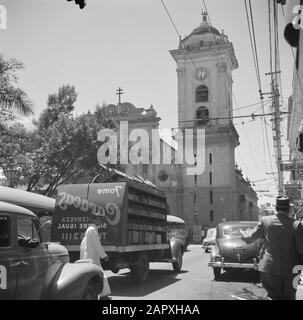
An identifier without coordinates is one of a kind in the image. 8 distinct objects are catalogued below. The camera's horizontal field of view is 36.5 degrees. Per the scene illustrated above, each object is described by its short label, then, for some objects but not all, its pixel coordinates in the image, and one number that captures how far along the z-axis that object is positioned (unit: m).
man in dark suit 5.75
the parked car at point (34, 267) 5.69
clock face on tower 55.34
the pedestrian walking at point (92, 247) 9.64
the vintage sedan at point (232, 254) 13.11
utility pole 27.70
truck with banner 11.55
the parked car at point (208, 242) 28.82
